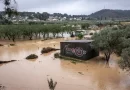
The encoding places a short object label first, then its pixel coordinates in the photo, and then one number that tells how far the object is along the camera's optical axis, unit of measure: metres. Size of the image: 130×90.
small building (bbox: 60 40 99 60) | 30.86
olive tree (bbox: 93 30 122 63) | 28.20
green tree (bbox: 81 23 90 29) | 99.75
